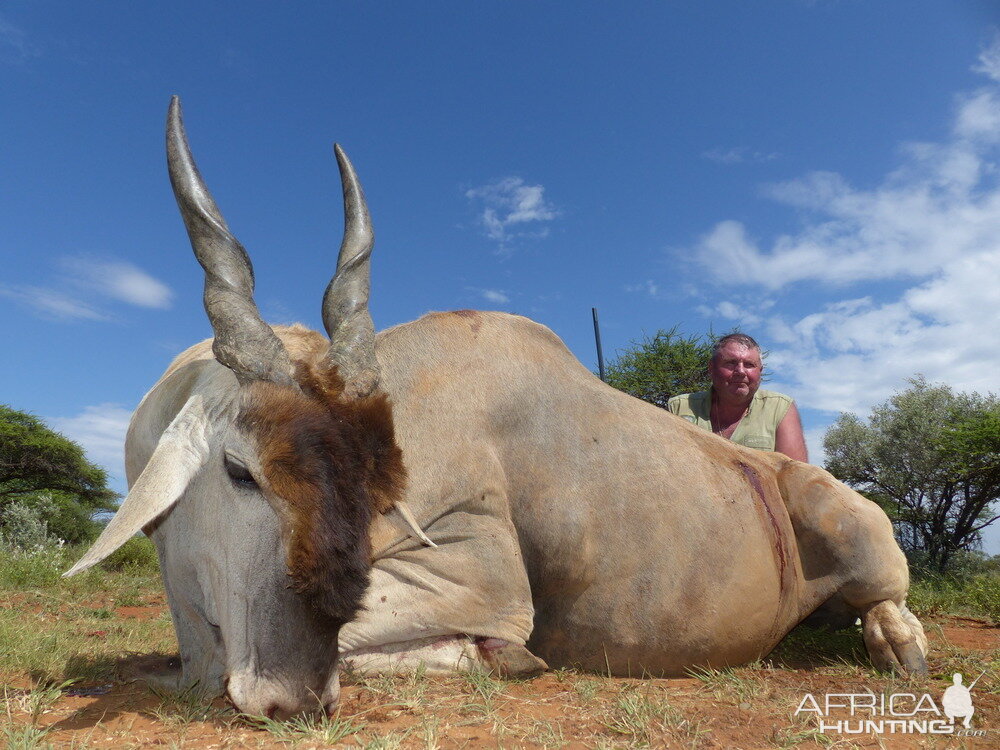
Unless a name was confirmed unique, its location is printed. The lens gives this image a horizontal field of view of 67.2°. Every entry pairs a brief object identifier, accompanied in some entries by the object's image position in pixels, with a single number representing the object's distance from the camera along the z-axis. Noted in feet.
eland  7.17
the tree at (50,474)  62.28
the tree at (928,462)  44.47
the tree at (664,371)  45.55
